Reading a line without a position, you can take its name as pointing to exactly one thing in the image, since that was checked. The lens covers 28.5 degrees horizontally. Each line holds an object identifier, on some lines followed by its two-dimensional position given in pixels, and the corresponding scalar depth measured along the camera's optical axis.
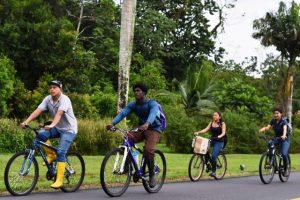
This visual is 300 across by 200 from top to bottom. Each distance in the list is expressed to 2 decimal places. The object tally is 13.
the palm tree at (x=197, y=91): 38.69
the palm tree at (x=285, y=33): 41.31
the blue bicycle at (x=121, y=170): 10.34
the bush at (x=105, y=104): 34.44
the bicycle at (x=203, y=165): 15.02
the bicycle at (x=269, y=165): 14.64
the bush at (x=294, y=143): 38.09
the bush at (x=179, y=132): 29.39
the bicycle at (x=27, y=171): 9.81
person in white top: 10.43
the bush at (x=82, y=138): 22.77
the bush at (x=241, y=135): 32.59
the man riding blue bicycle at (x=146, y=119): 10.96
